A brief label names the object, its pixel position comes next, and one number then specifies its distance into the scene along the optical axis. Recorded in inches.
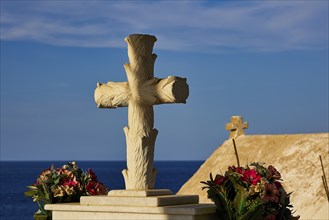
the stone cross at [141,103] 309.7
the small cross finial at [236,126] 1168.2
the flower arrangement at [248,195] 292.2
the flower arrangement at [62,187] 344.8
